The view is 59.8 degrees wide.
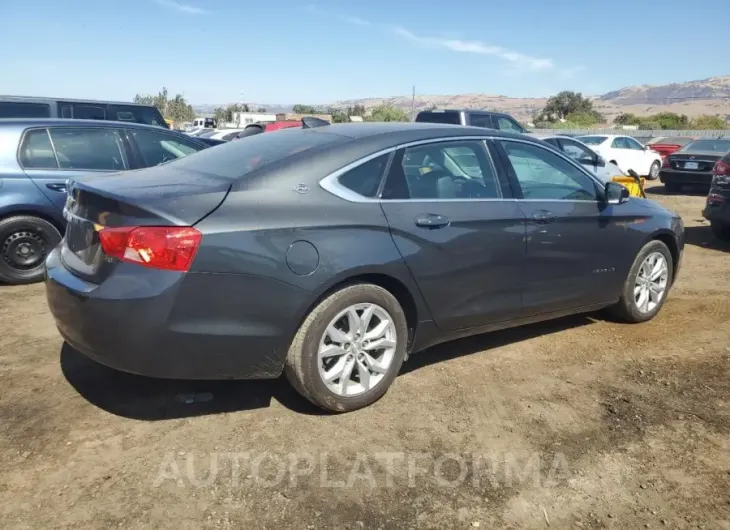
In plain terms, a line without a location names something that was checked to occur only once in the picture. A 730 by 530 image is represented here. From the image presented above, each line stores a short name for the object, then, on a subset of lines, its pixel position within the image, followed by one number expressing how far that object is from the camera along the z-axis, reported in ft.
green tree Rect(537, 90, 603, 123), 249.20
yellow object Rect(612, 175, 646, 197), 31.30
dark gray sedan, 9.81
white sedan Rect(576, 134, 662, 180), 58.33
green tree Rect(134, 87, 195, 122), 253.24
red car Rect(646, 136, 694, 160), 69.62
